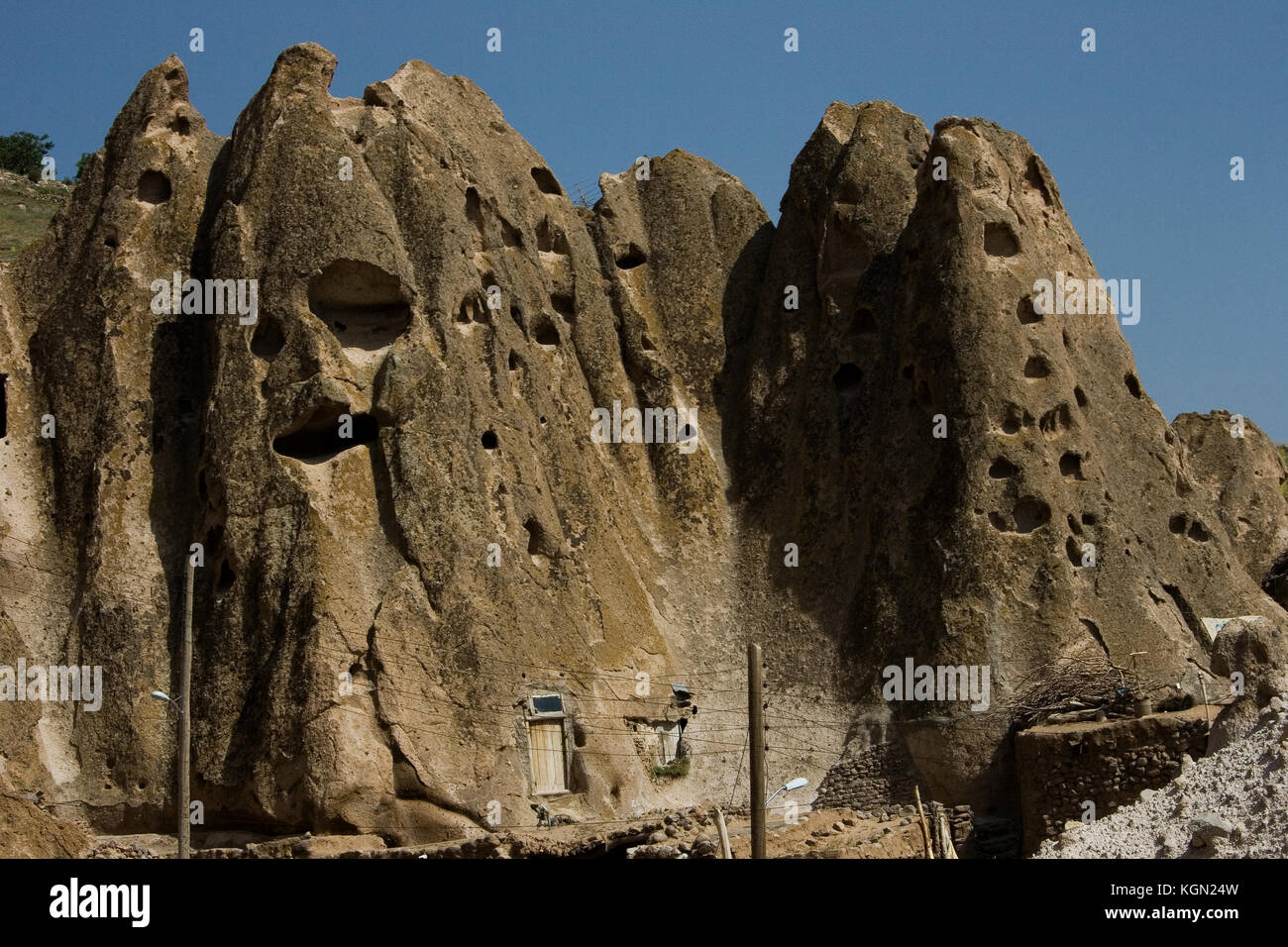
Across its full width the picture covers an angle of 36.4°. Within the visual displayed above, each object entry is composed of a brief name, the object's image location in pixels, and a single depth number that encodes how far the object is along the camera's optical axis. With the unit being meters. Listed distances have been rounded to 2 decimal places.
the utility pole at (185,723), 27.16
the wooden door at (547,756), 32.41
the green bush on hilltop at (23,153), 80.31
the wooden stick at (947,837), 30.70
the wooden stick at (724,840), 25.81
